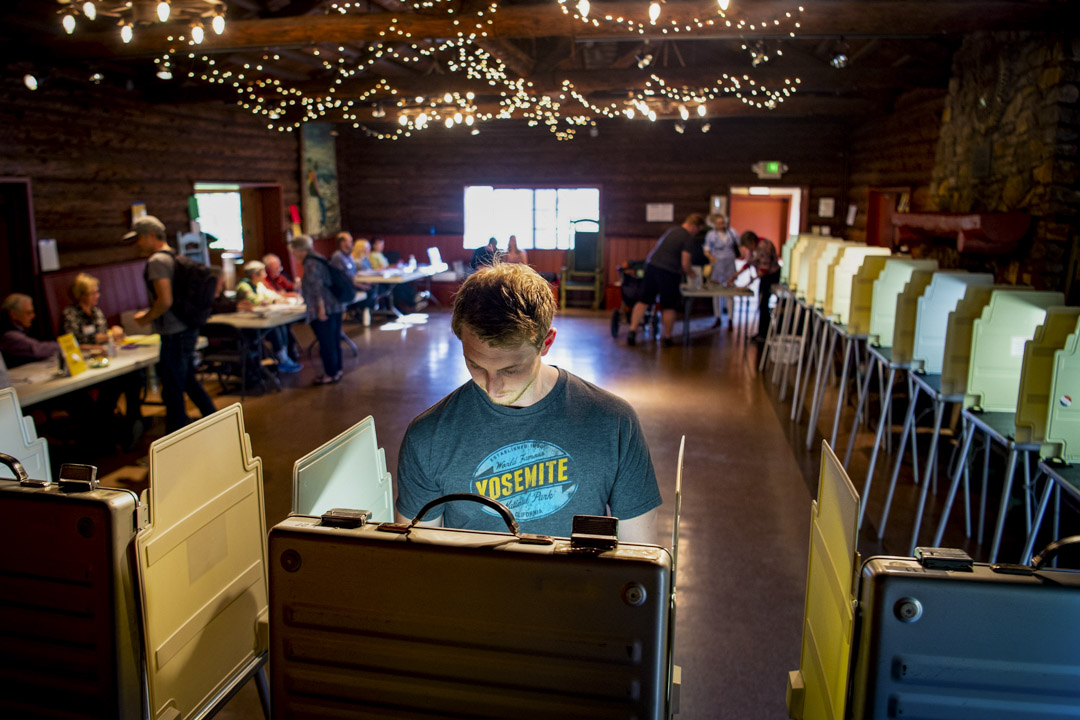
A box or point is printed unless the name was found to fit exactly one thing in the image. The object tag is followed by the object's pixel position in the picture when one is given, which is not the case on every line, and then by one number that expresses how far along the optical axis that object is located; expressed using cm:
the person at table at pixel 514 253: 1016
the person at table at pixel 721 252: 1149
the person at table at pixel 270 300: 796
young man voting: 174
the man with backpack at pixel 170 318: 512
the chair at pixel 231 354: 720
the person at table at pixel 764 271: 949
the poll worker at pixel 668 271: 963
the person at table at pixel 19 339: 548
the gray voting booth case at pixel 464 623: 110
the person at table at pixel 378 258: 1197
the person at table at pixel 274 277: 887
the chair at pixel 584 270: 1352
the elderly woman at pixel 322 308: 742
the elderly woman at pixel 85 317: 567
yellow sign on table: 488
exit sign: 1337
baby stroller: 1039
